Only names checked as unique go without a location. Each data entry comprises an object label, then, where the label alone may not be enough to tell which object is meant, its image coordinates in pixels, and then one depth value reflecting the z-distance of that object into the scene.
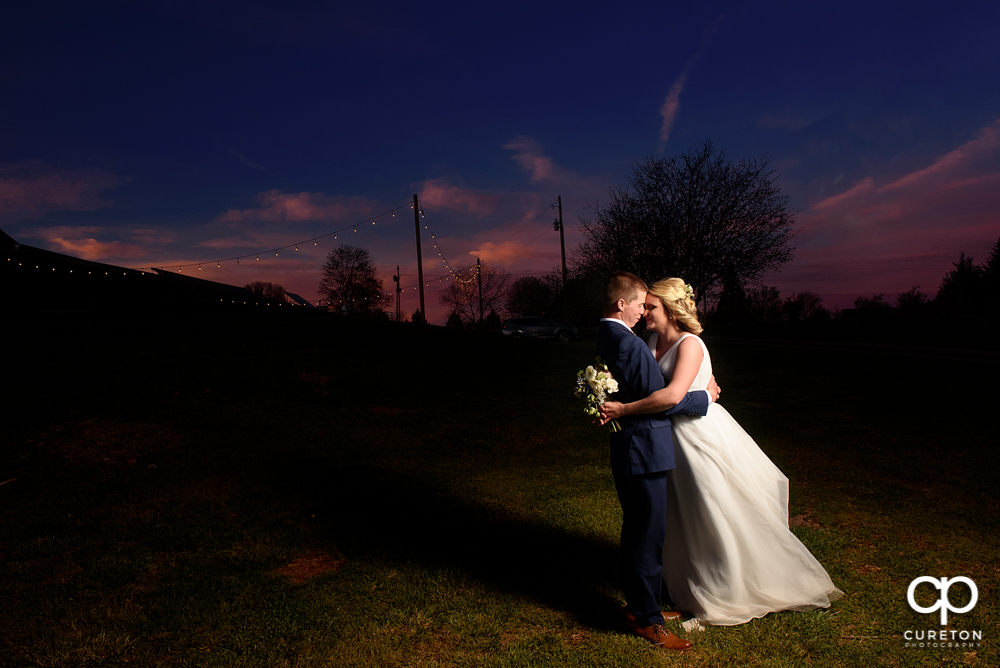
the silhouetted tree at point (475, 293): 68.56
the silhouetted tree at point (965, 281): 43.28
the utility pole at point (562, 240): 42.84
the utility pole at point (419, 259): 32.62
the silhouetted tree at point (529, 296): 75.05
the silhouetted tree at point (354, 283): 66.31
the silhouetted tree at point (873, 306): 32.06
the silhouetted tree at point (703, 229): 25.36
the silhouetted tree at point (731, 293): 25.89
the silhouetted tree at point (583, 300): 52.45
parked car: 35.03
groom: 3.20
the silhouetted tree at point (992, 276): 40.62
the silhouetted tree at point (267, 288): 67.72
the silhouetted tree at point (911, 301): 29.73
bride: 3.38
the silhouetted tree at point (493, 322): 61.63
